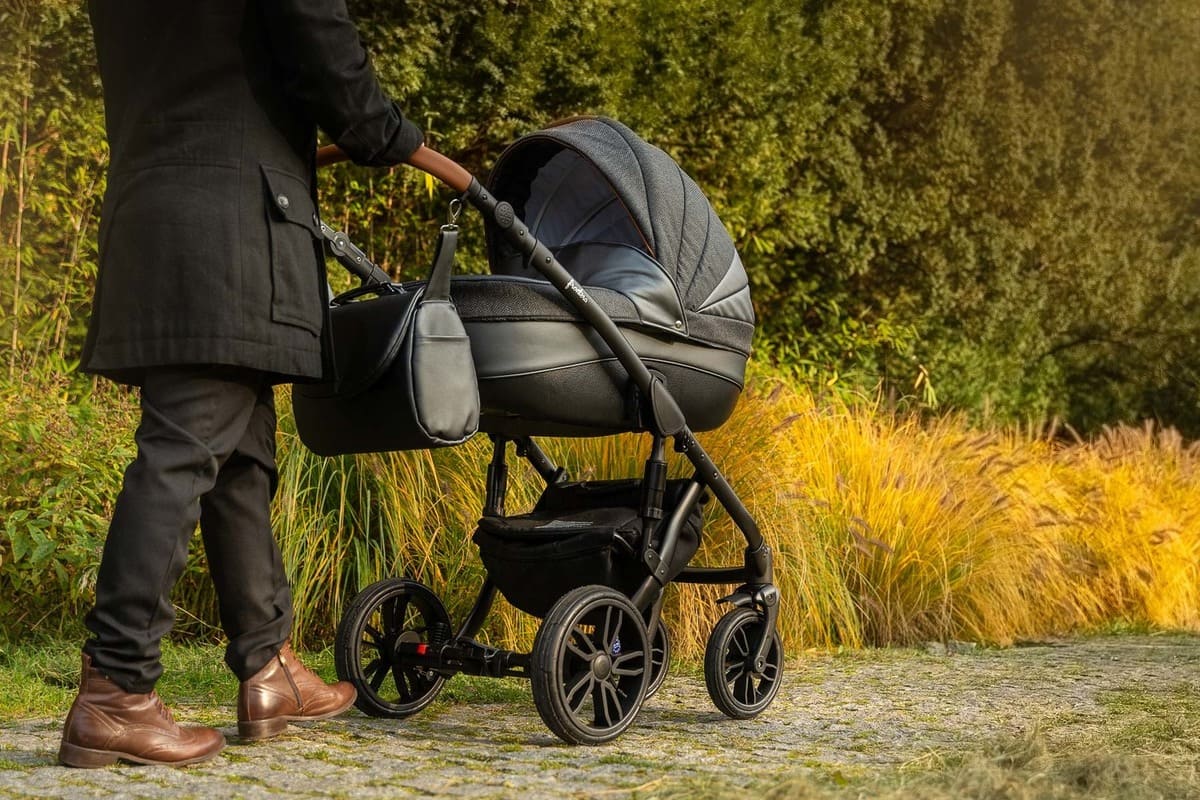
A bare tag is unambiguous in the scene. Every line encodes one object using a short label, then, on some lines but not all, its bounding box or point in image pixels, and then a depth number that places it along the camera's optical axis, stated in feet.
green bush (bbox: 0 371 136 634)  15.12
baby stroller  10.24
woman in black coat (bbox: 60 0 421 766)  8.93
